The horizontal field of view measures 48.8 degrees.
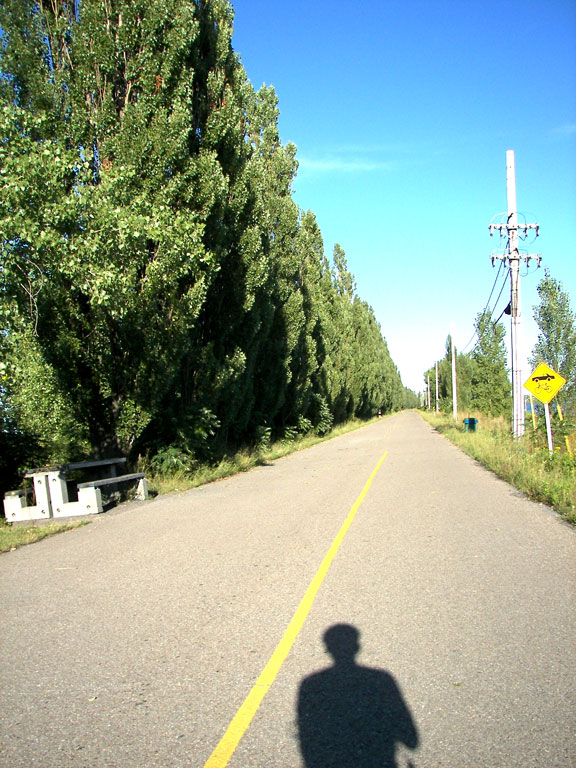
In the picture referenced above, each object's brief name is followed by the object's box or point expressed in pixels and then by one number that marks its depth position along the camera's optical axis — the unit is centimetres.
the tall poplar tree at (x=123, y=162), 1364
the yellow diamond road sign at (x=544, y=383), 1597
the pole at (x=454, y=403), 4622
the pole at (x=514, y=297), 2034
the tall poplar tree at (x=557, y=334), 4353
